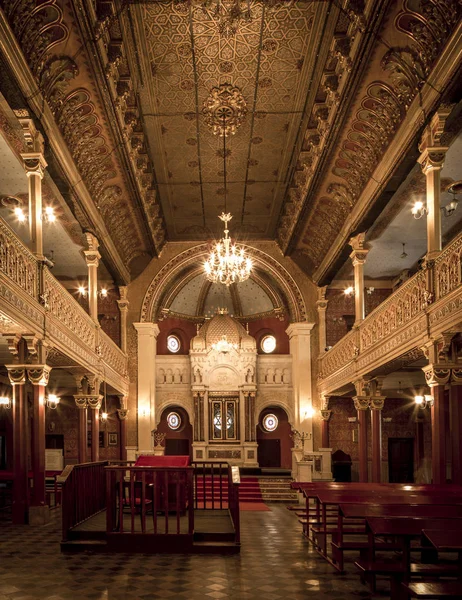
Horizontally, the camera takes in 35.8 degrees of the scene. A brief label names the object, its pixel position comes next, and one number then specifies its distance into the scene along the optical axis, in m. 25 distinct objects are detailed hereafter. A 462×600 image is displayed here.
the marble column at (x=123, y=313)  24.45
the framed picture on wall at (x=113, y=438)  24.61
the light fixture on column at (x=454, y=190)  13.52
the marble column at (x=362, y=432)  17.91
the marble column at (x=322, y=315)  24.41
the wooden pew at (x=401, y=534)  5.98
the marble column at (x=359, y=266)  18.16
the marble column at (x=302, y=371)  24.12
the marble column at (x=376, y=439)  17.12
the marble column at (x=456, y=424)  11.23
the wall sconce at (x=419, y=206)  14.53
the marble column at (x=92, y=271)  18.38
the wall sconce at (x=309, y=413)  24.05
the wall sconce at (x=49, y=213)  15.62
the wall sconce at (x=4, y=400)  18.46
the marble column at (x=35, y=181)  12.21
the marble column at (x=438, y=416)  11.55
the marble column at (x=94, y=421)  18.42
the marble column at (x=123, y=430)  23.64
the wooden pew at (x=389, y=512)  6.88
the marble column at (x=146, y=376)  24.20
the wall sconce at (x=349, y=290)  22.25
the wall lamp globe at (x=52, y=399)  19.84
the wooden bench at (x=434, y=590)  4.63
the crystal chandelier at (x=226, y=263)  16.97
